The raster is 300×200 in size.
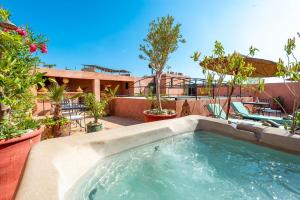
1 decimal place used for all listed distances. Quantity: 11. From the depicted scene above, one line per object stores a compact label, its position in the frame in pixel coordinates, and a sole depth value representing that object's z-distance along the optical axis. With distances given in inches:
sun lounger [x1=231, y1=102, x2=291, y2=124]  187.7
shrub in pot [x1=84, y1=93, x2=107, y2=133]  150.9
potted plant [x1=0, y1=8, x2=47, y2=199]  62.0
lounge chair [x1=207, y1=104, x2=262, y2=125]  177.3
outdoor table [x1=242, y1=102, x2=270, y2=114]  274.6
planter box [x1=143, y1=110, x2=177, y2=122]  162.7
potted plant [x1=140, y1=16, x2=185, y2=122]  171.1
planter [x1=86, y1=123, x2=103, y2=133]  145.3
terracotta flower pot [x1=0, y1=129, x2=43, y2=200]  60.1
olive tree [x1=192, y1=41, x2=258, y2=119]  145.9
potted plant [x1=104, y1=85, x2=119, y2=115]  267.9
